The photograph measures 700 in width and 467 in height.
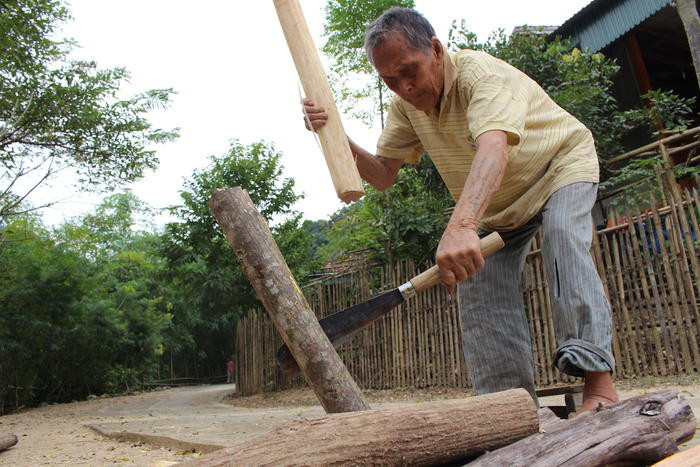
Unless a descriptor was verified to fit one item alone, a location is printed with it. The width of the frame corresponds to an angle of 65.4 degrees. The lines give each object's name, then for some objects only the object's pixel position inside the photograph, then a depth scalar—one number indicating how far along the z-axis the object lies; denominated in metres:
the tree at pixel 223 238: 12.42
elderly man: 1.92
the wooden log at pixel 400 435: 1.44
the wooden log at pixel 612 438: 1.58
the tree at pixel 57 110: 8.55
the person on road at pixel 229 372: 27.20
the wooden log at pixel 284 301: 2.35
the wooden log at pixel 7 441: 5.42
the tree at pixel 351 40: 12.84
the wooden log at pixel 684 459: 1.39
